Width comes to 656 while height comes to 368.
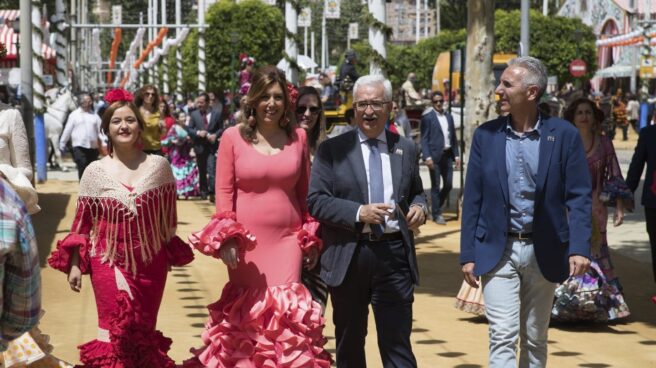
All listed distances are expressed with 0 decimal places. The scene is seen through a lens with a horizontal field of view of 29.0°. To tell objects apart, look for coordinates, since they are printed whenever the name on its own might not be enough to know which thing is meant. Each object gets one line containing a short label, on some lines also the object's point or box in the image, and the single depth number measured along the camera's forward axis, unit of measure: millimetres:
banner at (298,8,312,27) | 38594
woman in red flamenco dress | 6547
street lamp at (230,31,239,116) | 32200
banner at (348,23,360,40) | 56781
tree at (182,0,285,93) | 60938
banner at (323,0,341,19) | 31406
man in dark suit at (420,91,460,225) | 17469
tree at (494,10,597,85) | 60688
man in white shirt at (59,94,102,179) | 19984
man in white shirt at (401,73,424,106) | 27938
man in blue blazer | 6148
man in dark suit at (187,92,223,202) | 20694
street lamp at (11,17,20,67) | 28011
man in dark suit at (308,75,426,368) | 6230
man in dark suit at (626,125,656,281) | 10547
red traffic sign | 49384
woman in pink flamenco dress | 6565
